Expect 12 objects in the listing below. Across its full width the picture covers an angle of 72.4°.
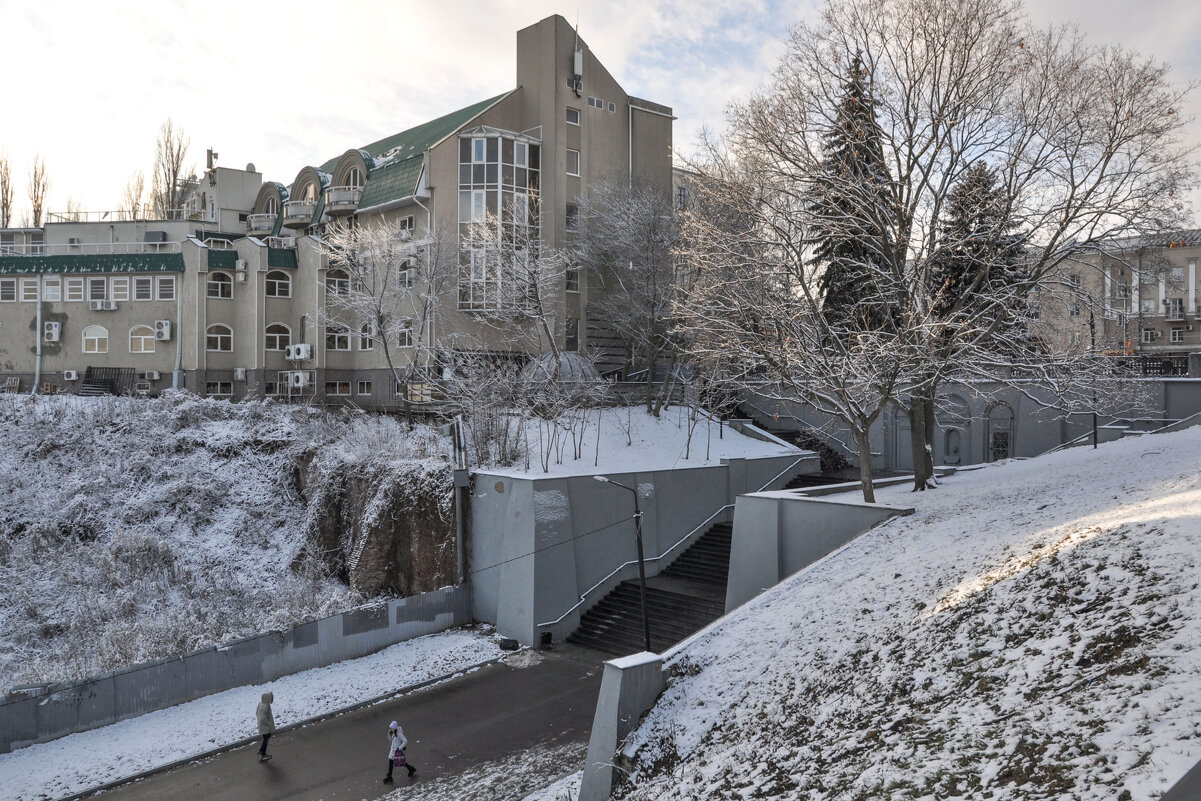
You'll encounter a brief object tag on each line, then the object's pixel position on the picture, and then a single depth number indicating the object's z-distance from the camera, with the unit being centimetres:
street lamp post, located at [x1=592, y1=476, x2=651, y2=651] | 1814
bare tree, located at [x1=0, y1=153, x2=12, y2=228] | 6106
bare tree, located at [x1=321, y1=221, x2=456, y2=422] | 3422
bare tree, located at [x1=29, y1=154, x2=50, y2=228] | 6166
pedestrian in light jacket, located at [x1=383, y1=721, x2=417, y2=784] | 1539
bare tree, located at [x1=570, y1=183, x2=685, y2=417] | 3388
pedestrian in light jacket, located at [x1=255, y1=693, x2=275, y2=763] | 1658
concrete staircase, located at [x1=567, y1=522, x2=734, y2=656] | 2158
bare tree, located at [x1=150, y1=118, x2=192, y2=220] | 6178
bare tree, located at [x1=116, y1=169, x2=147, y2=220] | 6366
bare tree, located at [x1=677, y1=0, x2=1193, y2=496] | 1686
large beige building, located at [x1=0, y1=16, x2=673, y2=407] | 3581
